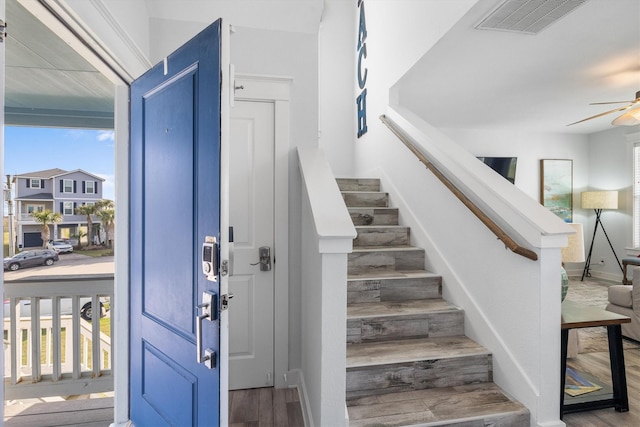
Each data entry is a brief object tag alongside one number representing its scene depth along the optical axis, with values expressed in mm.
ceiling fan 3073
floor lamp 5570
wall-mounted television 5652
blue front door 1285
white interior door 2412
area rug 3076
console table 1916
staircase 1757
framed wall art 5902
